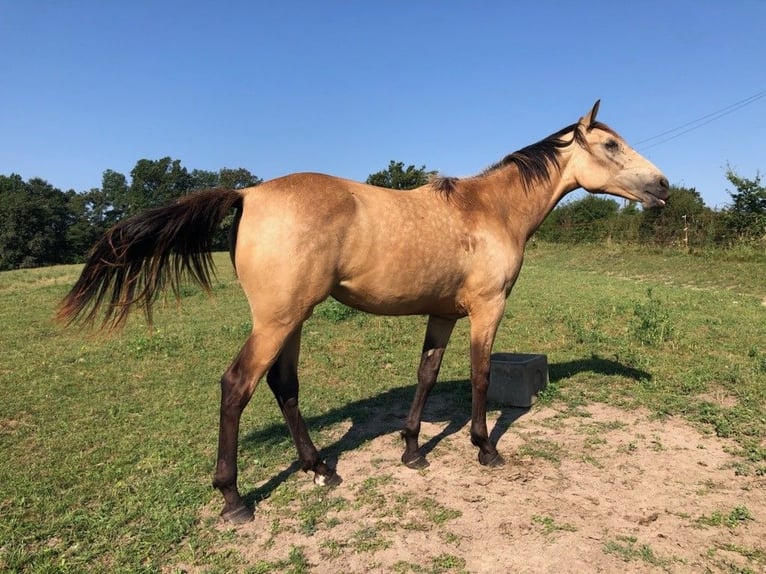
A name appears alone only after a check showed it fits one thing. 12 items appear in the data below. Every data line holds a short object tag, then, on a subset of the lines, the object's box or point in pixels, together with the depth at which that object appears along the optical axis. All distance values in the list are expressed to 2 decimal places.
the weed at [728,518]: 2.89
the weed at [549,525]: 2.86
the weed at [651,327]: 7.09
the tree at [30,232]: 44.87
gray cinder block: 5.02
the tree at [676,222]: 18.47
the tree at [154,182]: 62.62
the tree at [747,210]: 16.73
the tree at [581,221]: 23.81
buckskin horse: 3.10
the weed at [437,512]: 3.05
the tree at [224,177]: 61.46
